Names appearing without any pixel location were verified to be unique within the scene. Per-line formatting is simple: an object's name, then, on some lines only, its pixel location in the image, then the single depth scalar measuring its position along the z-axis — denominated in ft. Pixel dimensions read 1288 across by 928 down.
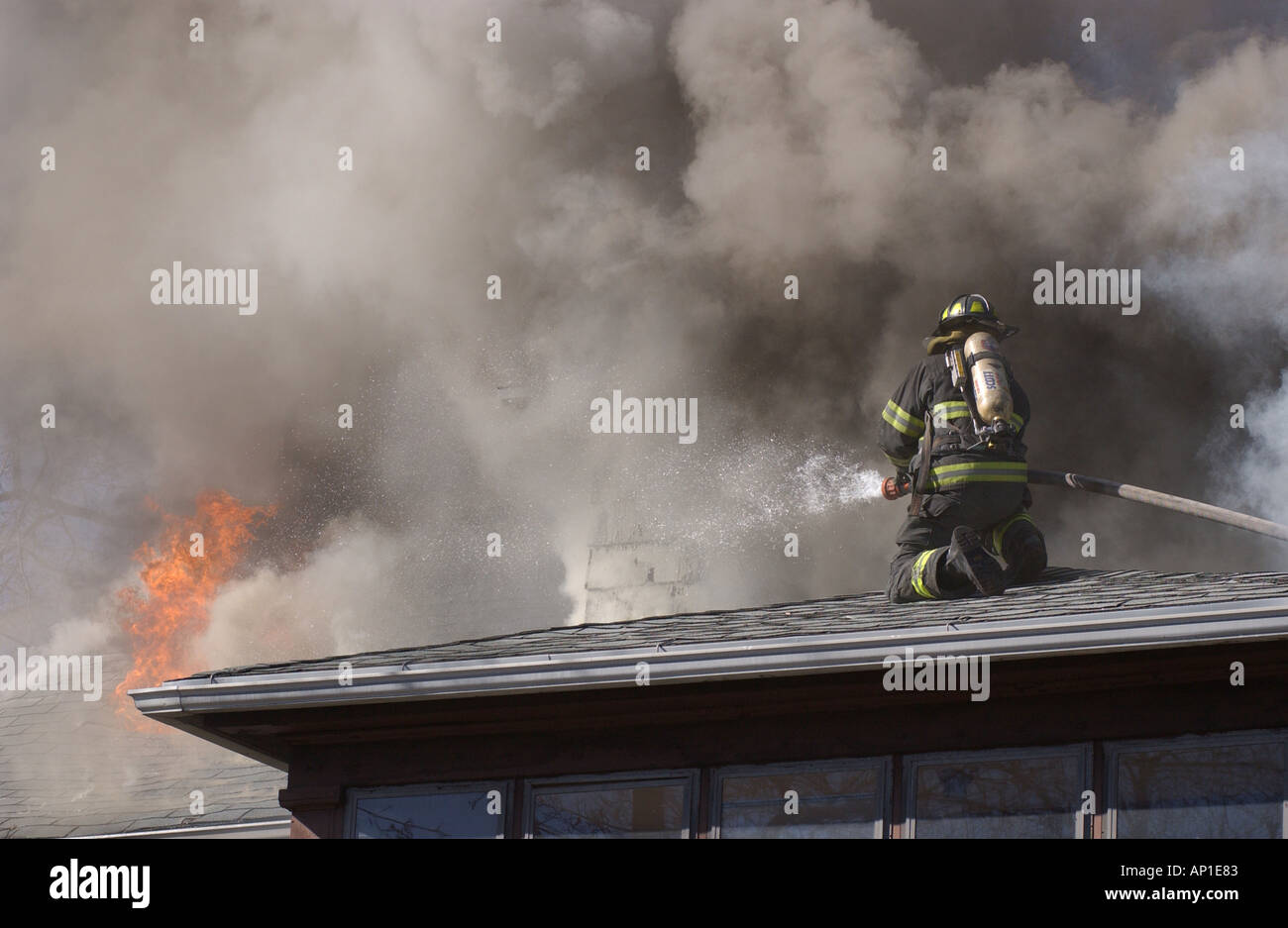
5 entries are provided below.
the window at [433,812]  39.09
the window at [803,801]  36.60
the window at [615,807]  38.01
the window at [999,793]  35.32
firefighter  46.96
